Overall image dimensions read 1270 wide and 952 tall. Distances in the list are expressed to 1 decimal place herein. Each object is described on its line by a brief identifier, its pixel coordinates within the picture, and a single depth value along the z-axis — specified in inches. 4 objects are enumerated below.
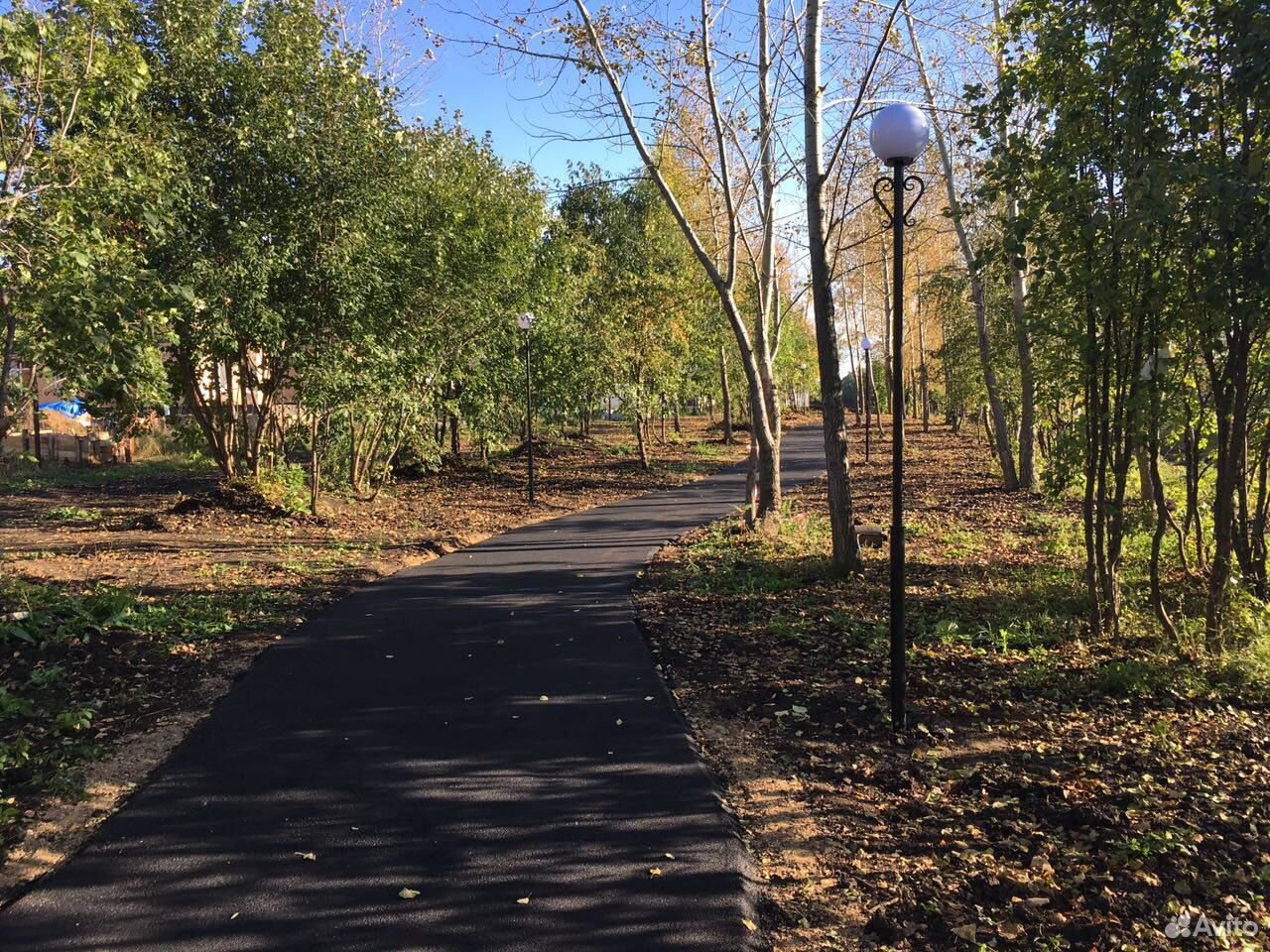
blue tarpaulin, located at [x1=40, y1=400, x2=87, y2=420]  928.8
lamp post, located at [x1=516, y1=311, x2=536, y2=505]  535.8
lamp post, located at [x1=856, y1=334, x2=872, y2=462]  737.1
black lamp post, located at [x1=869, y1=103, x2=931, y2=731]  169.3
